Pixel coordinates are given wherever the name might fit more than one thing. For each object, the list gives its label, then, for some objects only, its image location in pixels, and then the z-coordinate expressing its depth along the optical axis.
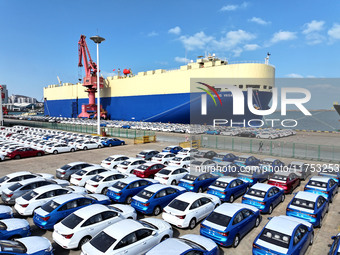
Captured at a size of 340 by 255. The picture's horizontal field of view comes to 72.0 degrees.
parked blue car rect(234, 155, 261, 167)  19.56
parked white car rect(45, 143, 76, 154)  27.17
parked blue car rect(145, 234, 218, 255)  6.65
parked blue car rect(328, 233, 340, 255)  6.80
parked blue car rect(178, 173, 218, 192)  13.98
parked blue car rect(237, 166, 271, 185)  15.62
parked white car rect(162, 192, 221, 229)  9.83
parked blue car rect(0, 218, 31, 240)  8.14
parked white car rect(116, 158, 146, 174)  17.98
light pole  42.34
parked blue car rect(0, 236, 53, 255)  6.44
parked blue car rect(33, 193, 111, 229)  9.63
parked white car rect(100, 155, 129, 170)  19.41
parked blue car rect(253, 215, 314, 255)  7.44
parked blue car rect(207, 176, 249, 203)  12.75
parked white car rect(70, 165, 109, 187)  15.26
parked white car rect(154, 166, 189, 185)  15.29
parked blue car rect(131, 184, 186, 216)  11.21
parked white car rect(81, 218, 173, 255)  7.14
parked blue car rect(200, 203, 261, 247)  8.52
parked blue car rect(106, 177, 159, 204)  12.55
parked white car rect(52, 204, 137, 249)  8.24
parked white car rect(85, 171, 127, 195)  13.90
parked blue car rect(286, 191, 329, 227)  10.05
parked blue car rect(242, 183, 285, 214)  11.41
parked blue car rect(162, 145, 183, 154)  25.95
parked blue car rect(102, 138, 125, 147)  32.72
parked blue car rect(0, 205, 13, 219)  9.67
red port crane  81.00
